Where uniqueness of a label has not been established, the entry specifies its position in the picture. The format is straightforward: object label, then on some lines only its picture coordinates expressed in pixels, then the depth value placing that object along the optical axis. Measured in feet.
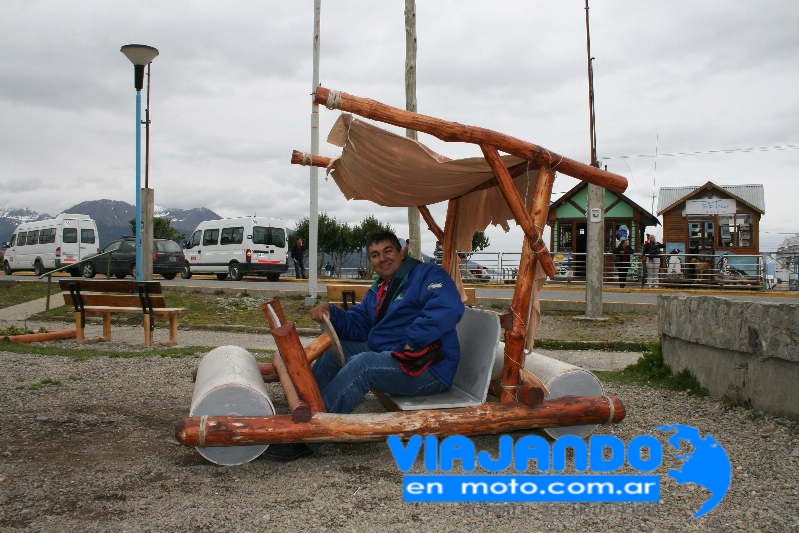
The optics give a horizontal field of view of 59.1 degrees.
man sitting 15.26
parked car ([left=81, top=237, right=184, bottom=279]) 79.77
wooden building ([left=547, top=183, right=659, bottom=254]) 103.40
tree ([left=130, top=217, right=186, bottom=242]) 262.73
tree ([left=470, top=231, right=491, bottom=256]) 229.41
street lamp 43.19
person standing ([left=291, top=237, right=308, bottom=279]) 96.78
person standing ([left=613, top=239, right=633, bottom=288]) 76.28
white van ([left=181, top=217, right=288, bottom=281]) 82.43
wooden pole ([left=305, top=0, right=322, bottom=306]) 51.96
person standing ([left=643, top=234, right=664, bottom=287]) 74.44
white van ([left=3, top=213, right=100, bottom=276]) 92.27
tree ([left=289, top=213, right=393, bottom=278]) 227.20
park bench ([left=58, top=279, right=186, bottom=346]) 34.09
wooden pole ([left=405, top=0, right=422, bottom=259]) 44.57
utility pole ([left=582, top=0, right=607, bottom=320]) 40.86
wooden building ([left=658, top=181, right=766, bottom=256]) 106.11
